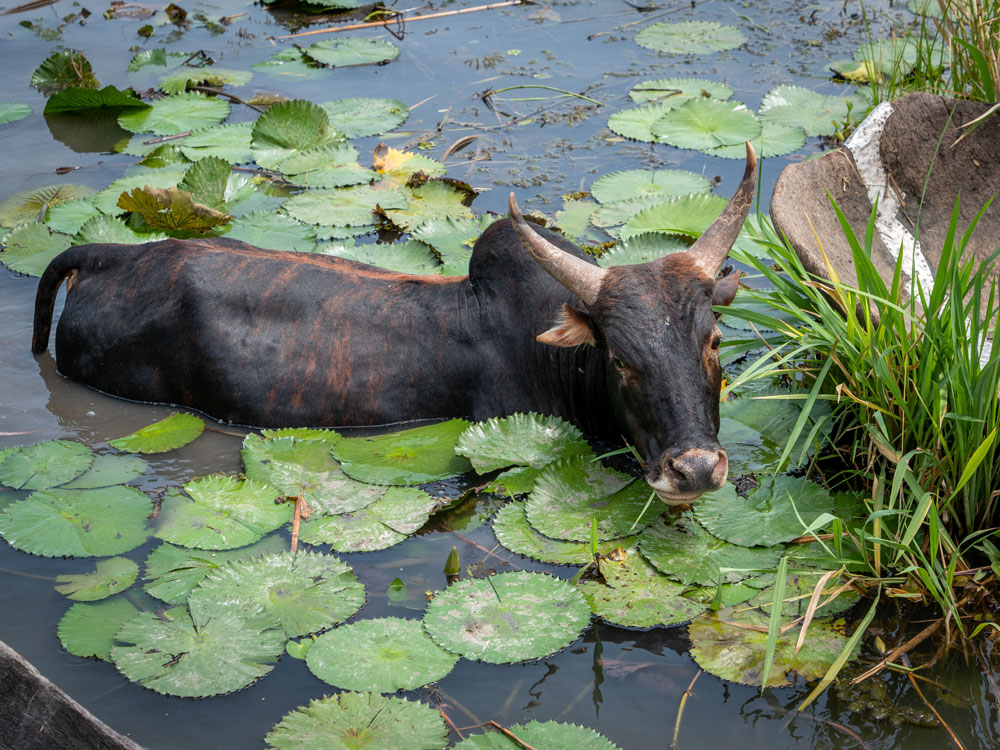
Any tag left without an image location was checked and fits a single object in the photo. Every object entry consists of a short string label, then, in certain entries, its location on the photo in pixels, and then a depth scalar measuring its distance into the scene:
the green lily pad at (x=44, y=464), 4.29
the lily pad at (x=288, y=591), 3.56
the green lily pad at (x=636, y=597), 3.52
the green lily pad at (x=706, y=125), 6.93
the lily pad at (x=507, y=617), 3.41
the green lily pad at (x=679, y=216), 5.87
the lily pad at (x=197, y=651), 3.31
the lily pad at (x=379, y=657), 3.30
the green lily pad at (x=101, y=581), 3.73
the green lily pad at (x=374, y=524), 3.97
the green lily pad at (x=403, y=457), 4.28
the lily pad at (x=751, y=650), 3.29
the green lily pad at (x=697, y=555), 3.67
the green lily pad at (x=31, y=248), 5.90
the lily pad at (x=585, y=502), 3.95
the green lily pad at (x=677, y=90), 7.59
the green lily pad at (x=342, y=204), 6.19
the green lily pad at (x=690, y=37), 8.54
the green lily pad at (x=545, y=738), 3.02
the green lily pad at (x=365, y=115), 7.27
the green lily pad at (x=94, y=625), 3.46
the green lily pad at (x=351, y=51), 8.45
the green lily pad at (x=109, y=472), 4.29
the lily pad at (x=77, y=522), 3.94
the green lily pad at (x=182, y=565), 3.72
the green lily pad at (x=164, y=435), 4.53
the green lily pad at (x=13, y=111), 7.66
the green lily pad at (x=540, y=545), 3.84
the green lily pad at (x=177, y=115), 7.33
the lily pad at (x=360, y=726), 3.04
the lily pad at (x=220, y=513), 3.98
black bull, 4.62
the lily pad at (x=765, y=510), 3.81
